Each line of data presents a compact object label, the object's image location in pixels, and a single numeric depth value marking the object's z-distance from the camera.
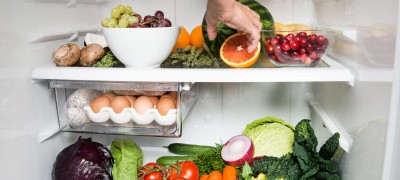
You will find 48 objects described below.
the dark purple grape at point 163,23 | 1.08
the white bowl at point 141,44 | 1.04
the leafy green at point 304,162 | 1.05
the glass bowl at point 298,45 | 1.03
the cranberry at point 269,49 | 1.06
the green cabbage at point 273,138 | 1.25
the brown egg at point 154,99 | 1.15
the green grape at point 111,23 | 1.10
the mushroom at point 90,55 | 1.13
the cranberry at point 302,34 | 1.03
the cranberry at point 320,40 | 1.03
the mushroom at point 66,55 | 1.11
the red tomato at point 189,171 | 1.27
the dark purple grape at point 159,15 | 1.12
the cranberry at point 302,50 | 1.03
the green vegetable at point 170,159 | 1.43
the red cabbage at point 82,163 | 1.17
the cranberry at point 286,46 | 1.03
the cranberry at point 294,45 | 1.02
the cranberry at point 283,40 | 1.03
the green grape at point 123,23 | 1.08
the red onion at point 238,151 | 1.24
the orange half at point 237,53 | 1.06
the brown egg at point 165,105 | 1.12
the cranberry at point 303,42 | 1.02
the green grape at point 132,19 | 1.09
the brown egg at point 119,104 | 1.13
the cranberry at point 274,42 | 1.04
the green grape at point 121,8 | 1.14
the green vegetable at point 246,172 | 1.14
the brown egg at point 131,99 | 1.15
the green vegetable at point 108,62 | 1.13
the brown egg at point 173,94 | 1.16
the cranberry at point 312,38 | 1.03
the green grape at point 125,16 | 1.10
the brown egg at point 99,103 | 1.14
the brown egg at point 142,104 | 1.12
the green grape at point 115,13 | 1.13
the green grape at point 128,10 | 1.17
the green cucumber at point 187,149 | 1.48
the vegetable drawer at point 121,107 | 1.11
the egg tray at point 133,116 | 1.12
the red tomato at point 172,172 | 1.28
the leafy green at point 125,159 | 1.24
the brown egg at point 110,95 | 1.17
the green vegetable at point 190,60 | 1.11
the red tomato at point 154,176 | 1.28
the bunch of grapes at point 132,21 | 1.08
